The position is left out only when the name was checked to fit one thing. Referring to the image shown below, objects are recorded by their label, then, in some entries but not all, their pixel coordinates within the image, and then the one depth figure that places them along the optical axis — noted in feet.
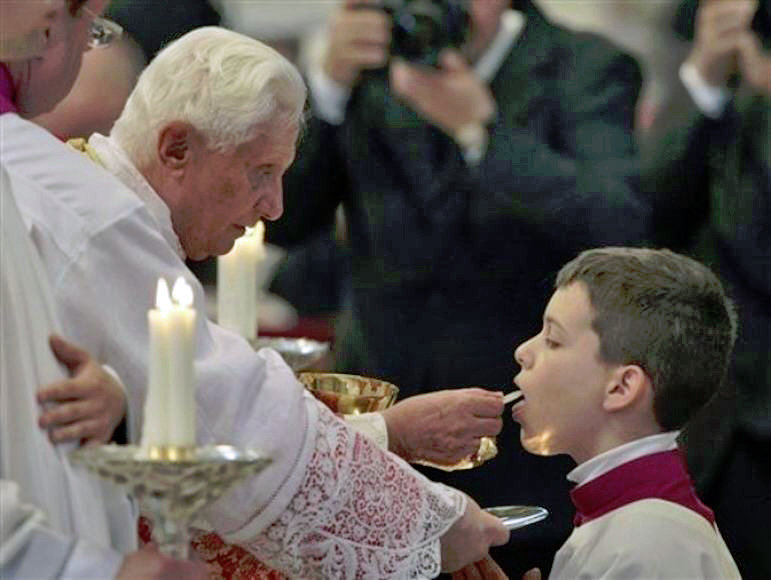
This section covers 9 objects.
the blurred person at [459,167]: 37.82
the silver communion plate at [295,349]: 27.62
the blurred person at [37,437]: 18.16
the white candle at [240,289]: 27.23
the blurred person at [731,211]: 38.87
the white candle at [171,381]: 17.28
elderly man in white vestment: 20.17
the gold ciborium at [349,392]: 24.00
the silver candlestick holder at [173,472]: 17.04
